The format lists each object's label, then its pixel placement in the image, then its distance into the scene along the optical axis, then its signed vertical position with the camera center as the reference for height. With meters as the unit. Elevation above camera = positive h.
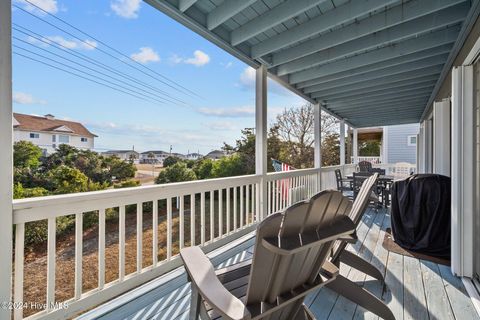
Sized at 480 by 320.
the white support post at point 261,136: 3.69 +0.37
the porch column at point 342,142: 8.45 +0.61
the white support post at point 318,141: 6.05 +0.47
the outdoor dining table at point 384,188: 5.48 -0.66
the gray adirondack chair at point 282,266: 0.95 -0.51
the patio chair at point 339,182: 5.99 -0.59
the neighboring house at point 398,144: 13.06 +0.87
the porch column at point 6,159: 1.36 +0.01
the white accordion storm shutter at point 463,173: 2.24 -0.13
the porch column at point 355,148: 10.89 +0.53
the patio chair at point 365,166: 8.30 -0.24
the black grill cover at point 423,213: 2.79 -0.68
